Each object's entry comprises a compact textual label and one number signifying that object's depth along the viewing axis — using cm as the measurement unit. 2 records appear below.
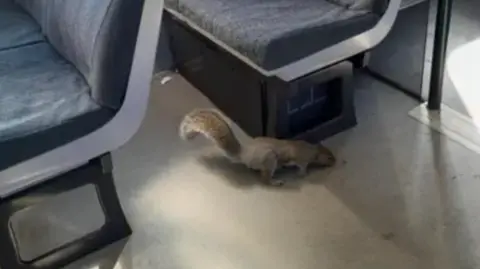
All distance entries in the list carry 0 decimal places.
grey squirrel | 211
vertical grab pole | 231
